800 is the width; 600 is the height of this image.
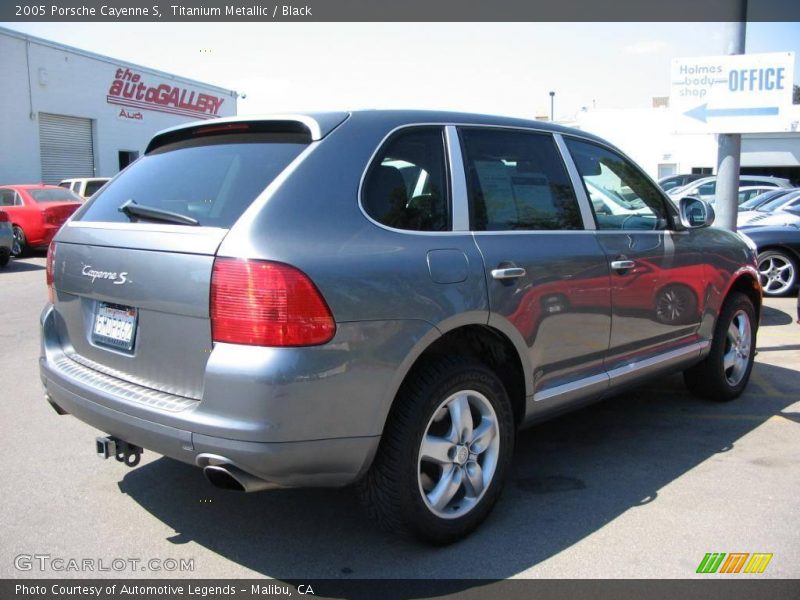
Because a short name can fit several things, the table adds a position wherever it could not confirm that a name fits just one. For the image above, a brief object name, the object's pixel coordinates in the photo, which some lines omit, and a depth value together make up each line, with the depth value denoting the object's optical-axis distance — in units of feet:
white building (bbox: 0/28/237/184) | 72.69
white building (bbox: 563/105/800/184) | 125.08
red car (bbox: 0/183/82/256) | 50.75
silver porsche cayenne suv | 8.54
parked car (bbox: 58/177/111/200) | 63.31
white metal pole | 24.68
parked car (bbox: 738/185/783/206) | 56.39
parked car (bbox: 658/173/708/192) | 78.23
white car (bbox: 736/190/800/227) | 33.88
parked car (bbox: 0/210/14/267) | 43.75
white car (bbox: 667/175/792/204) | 65.72
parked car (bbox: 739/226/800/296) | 32.48
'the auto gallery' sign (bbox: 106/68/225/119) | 88.63
